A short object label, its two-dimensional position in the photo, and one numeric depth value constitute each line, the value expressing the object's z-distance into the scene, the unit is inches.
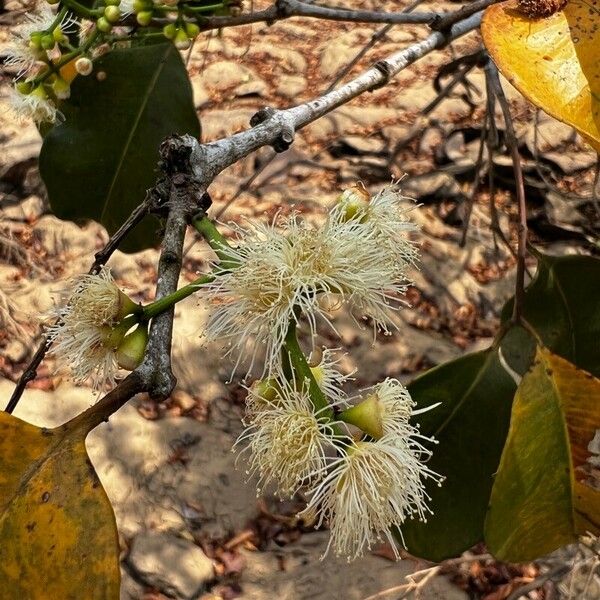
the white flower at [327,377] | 9.5
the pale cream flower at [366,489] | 8.5
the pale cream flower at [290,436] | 8.2
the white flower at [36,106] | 11.9
